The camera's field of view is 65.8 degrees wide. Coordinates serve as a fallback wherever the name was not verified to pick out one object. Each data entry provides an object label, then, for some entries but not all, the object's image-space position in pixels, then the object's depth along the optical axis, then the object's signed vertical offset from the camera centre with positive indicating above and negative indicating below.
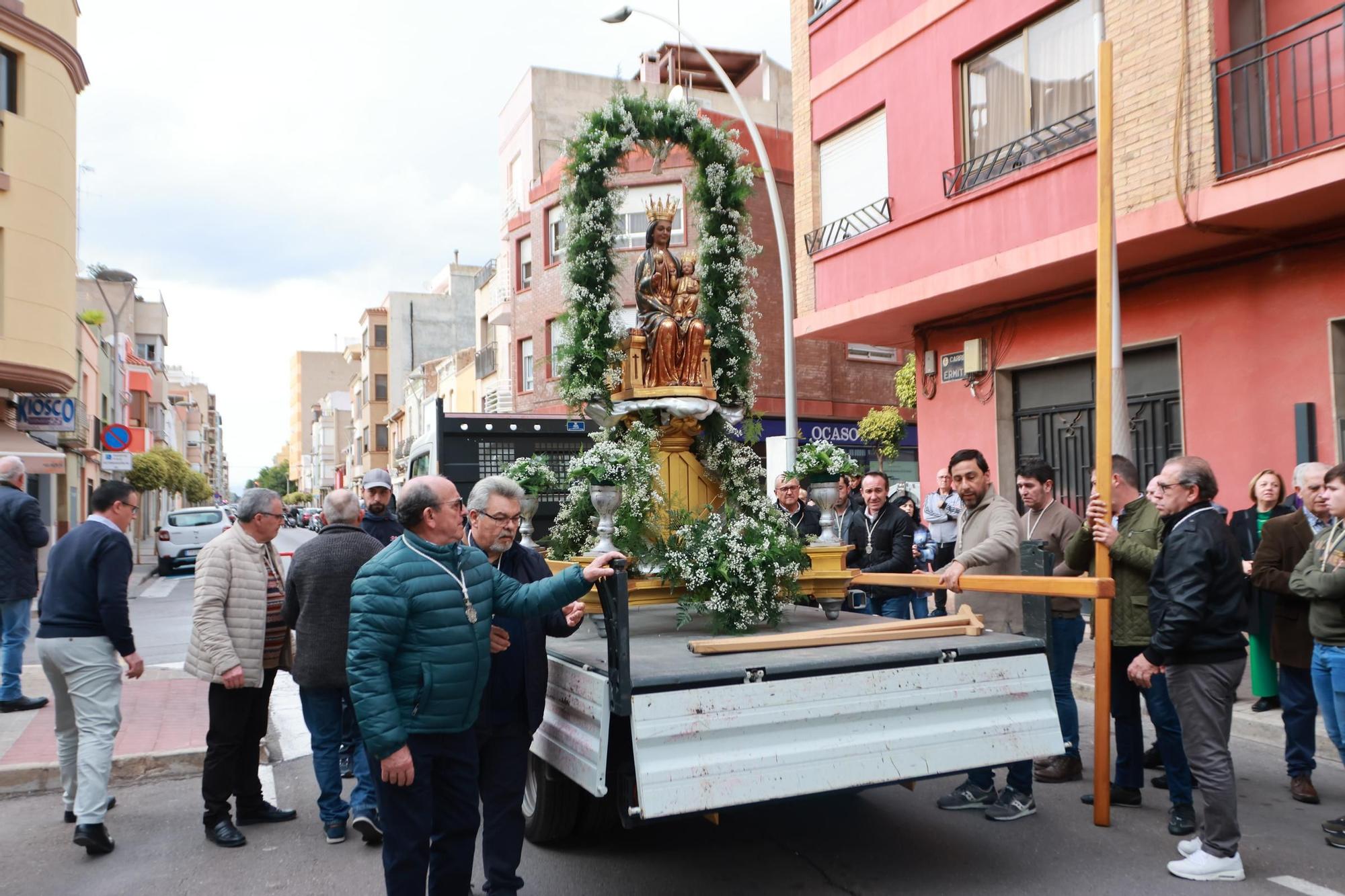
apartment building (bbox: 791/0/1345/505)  9.40 +2.70
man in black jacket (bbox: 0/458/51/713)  8.34 -0.65
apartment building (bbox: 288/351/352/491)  131.00 +12.93
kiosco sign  22.39 +1.63
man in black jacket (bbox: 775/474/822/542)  7.64 -0.25
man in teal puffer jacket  3.70 -0.67
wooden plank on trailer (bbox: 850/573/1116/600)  4.98 -0.56
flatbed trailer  3.85 -0.97
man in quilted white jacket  5.40 -0.86
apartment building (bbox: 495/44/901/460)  27.31 +5.98
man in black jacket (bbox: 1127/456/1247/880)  4.57 -0.84
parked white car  24.56 -1.10
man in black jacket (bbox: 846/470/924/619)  8.41 -0.56
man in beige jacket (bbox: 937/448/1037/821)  5.49 -0.50
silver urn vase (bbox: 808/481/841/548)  6.52 -0.14
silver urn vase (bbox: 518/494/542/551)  6.33 -0.23
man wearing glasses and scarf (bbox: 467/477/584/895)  4.18 -0.93
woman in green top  7.01 -0.86
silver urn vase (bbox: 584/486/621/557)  5.93 -0.17
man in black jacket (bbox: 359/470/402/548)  7.29 -0.19
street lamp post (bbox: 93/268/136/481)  31.00 +8.47
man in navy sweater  5.37 -0.75
